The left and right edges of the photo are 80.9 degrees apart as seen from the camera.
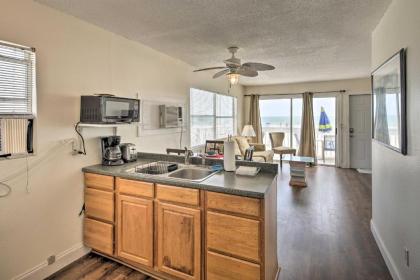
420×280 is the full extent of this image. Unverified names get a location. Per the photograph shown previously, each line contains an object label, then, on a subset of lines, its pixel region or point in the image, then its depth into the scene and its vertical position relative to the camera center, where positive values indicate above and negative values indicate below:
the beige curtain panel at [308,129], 6.89 +0.32
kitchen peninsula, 1.72 -0.66
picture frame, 1.82 +0.32
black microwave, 2.34 +0.31
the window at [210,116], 4.62 +0.54
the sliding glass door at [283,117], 7.29 +0.69
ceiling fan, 2.99 +0.90
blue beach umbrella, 6.97 +0.49
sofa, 5.50 -0.26
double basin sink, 2.43 -0.30
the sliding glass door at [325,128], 6.91 +0.35
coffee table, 4.93 -0.66
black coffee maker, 2.62 -0.12
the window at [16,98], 1.88 +0.34
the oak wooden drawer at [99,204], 2.35 -0.63
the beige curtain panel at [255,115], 7.54 +0.77
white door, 6.50 +0.22
